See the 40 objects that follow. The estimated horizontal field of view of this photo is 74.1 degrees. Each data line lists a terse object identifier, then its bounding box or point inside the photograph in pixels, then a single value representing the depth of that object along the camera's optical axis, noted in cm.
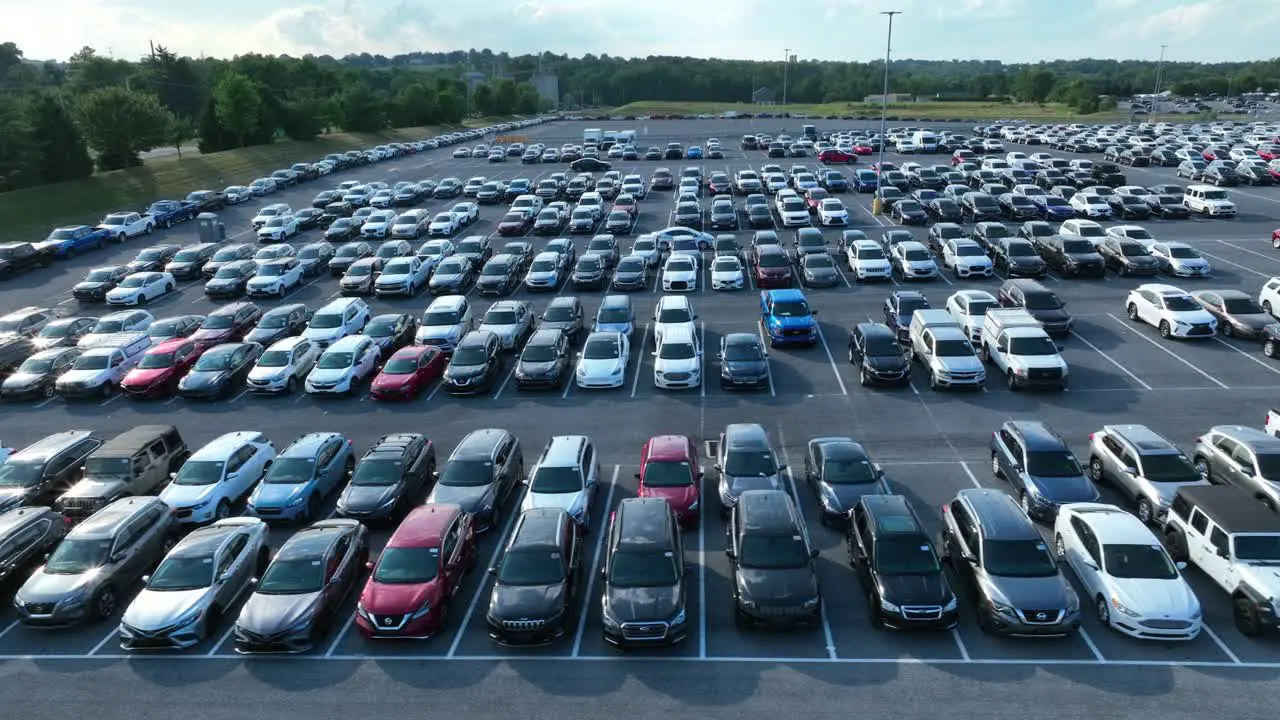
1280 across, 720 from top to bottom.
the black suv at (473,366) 2509
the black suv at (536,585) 1357
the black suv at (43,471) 1892
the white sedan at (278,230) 4722
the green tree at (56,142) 6059
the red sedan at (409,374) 2492
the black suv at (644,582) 1334
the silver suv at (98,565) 1471
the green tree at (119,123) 6397
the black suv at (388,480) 1766
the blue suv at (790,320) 2823
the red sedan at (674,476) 1733
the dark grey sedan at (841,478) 1717
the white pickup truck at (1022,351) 2372
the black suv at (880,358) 2445
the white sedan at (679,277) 3440
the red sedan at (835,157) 7275
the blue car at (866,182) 5672
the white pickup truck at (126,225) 4844
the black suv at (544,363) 2527
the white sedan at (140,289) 3553
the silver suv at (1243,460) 1669
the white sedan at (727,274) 3516
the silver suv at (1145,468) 1680
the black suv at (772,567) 1363
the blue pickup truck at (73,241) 4453
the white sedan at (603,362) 2523
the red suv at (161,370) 2586
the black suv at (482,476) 1747
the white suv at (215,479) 1827
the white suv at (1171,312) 2742
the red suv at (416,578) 1388
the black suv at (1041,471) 1691
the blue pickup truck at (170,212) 5259
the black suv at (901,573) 1351
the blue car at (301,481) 1811
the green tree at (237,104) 8369
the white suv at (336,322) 2902
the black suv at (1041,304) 2828
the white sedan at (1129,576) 1321
